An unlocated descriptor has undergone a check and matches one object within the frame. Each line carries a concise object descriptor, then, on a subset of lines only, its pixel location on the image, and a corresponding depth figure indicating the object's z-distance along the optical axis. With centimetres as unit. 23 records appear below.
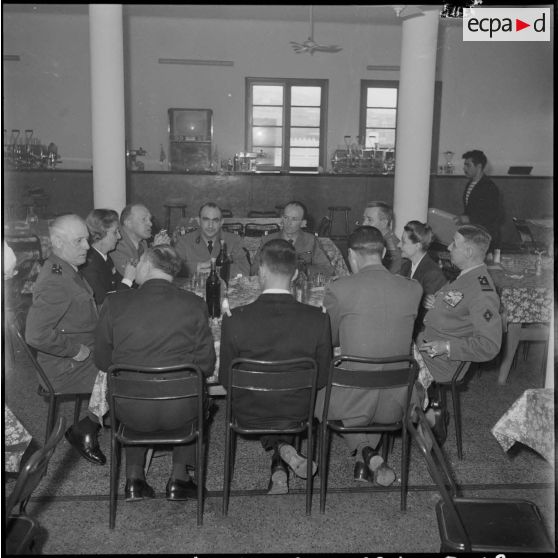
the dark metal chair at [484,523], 207
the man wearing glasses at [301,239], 509
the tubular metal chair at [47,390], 304
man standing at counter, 666
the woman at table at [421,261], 412
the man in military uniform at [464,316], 333
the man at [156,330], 277
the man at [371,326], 299
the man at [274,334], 283
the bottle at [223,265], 446
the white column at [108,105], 666
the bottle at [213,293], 364
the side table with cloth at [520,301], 461
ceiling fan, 1058
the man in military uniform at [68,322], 326
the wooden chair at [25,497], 196
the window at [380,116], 1249
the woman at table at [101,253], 402
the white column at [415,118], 659
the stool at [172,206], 1014
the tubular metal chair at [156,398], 266
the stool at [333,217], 1034
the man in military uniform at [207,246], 494
